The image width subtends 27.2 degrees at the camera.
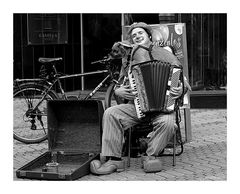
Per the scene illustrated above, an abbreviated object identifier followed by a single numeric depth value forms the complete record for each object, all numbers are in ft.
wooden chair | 16.38
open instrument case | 16.66
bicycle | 20.57
